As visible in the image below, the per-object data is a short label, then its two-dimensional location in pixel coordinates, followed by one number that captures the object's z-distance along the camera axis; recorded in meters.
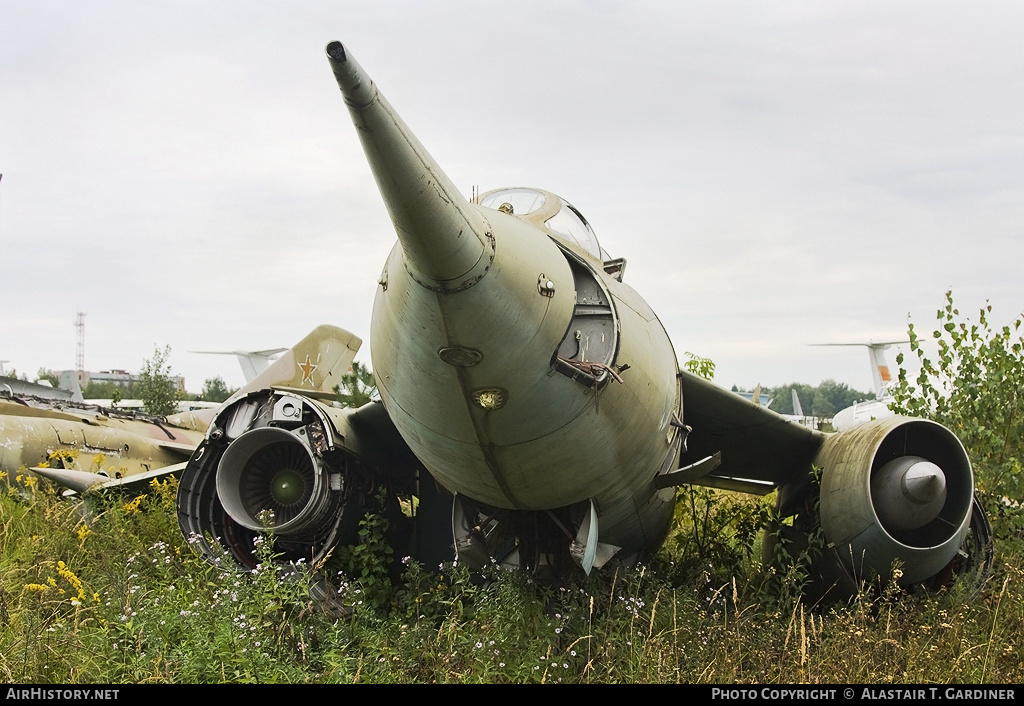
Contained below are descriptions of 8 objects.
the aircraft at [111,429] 11.42
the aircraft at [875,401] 28.35
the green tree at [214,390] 59.64
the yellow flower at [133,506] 8.32
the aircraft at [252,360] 27.27
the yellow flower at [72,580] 6.00
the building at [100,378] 22.25
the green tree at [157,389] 25.92
